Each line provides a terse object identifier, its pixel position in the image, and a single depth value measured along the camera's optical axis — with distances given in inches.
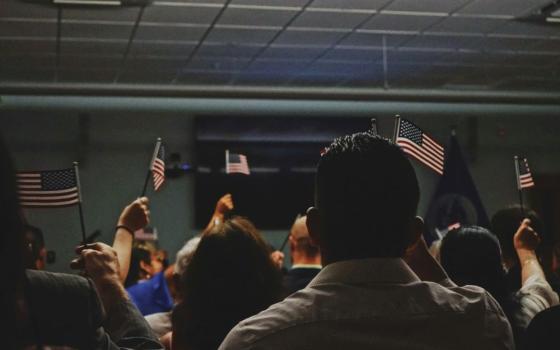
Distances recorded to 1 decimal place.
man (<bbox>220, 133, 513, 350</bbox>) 76.0
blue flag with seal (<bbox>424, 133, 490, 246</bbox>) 426.0
